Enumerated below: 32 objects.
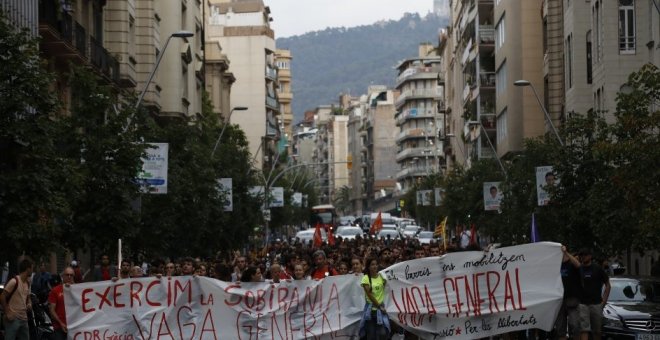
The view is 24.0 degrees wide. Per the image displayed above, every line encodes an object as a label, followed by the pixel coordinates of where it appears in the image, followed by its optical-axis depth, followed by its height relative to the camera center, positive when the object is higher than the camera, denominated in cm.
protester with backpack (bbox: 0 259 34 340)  2061 -123
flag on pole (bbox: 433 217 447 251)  5669 -103
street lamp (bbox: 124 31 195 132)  3412 +267
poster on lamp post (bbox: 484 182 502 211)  6128 +38
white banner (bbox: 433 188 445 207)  9480 +63
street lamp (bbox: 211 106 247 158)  5686 +231
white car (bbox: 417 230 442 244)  7971 -158
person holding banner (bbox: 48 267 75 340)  2097 -138
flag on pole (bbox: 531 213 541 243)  3650 -66
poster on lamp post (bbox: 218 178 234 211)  5360 +59
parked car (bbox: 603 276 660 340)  2342 -162
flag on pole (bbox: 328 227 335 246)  6441 -138
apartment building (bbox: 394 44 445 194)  19090 +705
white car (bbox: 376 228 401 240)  8378 -150
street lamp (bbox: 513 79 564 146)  4491 +249
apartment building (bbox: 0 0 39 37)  3466 +457
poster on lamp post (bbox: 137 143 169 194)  3653 +91
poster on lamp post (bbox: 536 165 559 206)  4347 +67
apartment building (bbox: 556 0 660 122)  5056 +532
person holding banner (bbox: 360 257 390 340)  2144 -137
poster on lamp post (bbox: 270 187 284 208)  9856 +71
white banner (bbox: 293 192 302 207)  12824 +70
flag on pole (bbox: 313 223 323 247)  5537 -111
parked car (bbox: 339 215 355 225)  14405 -137
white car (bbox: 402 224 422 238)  8880 -146
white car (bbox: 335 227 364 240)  8704 -141
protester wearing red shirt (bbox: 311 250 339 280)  2489 -101
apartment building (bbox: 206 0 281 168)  14588 +1416
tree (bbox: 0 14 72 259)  2381 +85
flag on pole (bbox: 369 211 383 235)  7687 -91
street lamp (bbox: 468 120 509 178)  7795 +478
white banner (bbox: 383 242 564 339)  2117 -121
